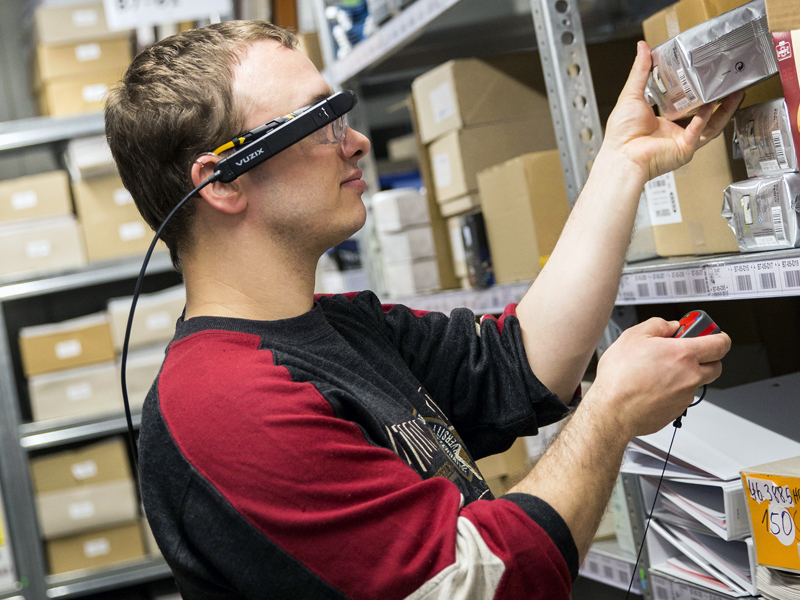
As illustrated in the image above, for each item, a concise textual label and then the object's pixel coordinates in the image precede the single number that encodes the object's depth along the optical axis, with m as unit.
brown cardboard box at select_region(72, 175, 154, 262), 3.06
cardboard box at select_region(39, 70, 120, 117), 3.08
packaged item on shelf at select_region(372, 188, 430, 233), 1.97
